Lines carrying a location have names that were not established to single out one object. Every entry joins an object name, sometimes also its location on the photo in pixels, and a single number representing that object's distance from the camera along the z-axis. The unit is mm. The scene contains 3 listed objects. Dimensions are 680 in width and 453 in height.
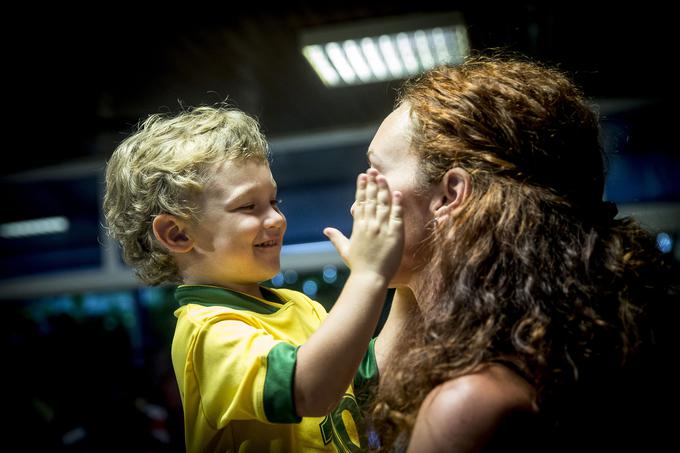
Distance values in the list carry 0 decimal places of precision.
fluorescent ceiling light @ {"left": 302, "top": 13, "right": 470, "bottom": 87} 3068
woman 920
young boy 988
